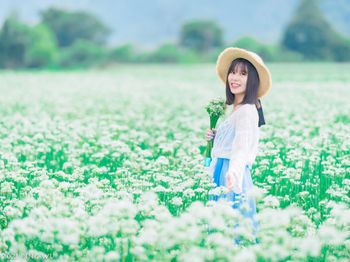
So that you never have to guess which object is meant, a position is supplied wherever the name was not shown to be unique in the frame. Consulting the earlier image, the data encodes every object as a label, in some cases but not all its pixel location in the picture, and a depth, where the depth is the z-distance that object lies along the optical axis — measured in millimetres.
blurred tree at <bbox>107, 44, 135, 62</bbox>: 78188
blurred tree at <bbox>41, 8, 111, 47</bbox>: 95312
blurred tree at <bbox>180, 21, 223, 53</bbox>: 94562
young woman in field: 5836
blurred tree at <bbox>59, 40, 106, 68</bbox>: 76438
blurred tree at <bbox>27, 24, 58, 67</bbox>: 70625
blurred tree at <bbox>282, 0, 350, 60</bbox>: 84688
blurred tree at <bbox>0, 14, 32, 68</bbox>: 69375
